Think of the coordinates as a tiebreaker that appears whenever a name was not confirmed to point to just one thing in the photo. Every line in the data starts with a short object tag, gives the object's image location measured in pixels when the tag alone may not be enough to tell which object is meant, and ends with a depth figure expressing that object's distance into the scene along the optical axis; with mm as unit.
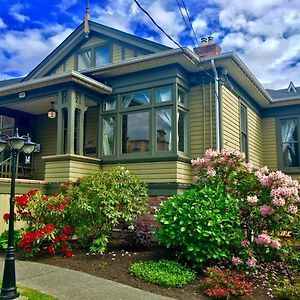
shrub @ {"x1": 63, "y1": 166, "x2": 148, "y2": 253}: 7109
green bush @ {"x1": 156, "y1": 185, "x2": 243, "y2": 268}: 5848
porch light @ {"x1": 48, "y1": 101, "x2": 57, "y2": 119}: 11367
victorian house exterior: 9219
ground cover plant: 5227
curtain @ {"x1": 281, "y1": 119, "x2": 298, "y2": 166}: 13531
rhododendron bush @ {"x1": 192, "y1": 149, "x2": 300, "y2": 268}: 5785
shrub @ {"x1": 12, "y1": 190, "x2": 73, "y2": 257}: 6918
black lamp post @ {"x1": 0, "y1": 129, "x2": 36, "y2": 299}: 4609
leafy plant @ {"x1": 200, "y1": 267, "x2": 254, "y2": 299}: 4767
